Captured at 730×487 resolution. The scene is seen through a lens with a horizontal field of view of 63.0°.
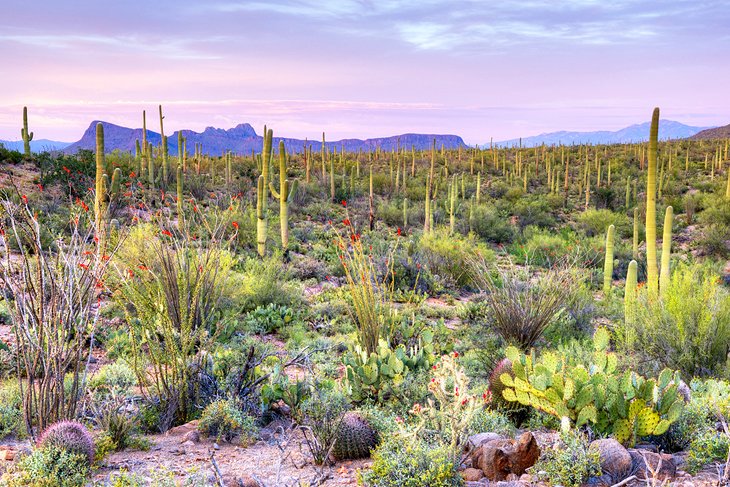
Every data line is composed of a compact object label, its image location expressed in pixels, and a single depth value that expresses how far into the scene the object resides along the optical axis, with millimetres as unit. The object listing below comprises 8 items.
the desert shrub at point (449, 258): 13359
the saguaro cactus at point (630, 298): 7375
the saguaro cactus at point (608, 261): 12625
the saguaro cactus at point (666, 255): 9102
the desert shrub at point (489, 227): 20828
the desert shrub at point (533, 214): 23719
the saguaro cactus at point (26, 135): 22262
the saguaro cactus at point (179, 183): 16206
